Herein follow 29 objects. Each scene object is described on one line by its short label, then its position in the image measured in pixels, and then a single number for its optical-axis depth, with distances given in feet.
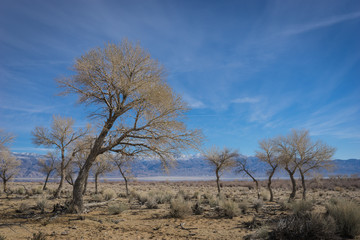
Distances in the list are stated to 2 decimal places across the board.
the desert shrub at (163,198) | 58.03
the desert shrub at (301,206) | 36.55
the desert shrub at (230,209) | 38.50
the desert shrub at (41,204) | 41.62
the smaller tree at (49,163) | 93.73
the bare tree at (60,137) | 68.28
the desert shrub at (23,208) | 41.72
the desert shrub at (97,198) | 63.56
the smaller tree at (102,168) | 83.51
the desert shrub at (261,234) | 24.06
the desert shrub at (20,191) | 85.61
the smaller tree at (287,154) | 67.01
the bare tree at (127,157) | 41.16
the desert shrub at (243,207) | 42.87
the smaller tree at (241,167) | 73.94
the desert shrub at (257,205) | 44.98
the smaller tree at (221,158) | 88.28
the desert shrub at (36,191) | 85.74
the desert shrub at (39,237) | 22.56
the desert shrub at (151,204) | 48.79
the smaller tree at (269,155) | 71.96
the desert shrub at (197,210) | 40.91
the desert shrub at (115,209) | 40.00
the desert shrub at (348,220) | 25.14
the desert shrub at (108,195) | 70.13
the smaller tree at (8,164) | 96.30
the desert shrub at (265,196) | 74.76
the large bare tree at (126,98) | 36.47
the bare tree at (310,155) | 68.13
